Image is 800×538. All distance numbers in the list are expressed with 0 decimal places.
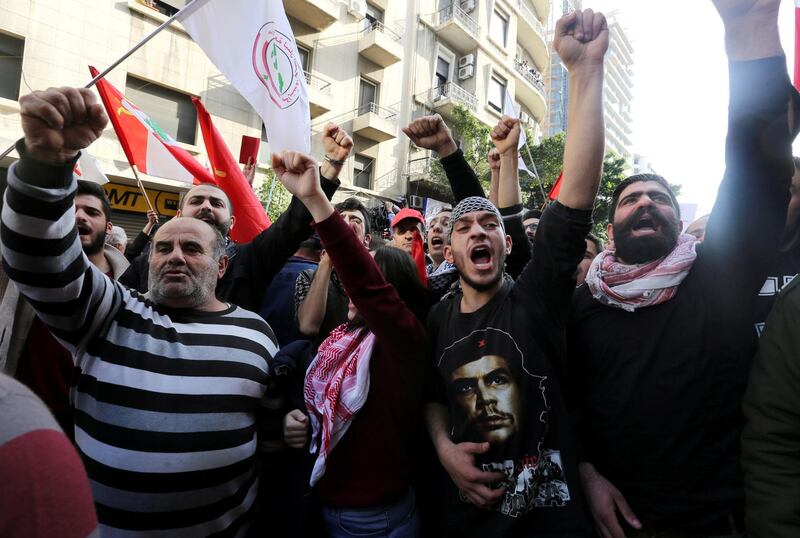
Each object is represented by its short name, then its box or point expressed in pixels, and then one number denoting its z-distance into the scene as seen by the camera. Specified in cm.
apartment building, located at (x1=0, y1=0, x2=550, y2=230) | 863
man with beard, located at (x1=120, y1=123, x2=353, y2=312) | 236
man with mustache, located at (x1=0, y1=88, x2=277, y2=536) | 125
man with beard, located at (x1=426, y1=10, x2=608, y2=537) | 142
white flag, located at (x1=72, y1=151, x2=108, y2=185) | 534
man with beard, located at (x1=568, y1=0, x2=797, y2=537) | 117
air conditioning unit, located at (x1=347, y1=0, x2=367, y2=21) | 1418
